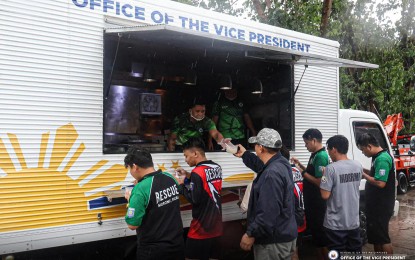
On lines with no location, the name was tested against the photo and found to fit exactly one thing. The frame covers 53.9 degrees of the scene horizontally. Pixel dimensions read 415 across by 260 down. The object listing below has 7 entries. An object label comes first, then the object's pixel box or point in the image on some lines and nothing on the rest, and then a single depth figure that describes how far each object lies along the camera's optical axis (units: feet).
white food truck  10.30
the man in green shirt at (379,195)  15.44
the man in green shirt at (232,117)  19.26
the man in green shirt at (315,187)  15.46
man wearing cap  9.93
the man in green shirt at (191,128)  16.26
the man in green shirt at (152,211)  9.95
